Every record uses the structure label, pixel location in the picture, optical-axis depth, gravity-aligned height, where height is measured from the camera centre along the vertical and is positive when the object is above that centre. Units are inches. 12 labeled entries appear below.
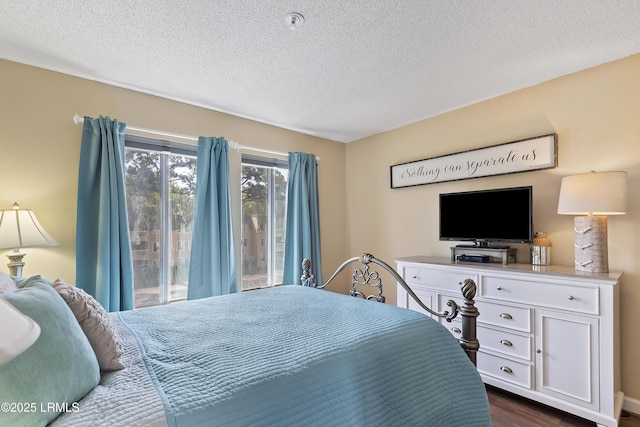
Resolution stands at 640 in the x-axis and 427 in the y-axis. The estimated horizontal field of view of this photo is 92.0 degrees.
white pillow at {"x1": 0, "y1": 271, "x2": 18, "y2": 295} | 41.4 -9.4
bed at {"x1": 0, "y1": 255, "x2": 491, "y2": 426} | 31.7 -20.5
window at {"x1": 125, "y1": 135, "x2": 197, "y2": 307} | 107.0 +1.3
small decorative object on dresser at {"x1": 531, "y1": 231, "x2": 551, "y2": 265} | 94.4 -9.9
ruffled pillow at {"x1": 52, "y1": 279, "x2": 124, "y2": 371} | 41.8 -15.7
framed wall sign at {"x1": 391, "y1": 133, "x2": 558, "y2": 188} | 99.7 +20.5
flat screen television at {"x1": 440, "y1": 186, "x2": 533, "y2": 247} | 97.8 +0.6
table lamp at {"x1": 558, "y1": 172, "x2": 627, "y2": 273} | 78.3 +2.8
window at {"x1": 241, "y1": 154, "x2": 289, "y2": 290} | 134.3 -0.9
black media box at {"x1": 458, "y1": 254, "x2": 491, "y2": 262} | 102.6 -13.7
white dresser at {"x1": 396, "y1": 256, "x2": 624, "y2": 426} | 74.5 -30.9
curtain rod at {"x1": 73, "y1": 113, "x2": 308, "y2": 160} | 93.7 +29.9
